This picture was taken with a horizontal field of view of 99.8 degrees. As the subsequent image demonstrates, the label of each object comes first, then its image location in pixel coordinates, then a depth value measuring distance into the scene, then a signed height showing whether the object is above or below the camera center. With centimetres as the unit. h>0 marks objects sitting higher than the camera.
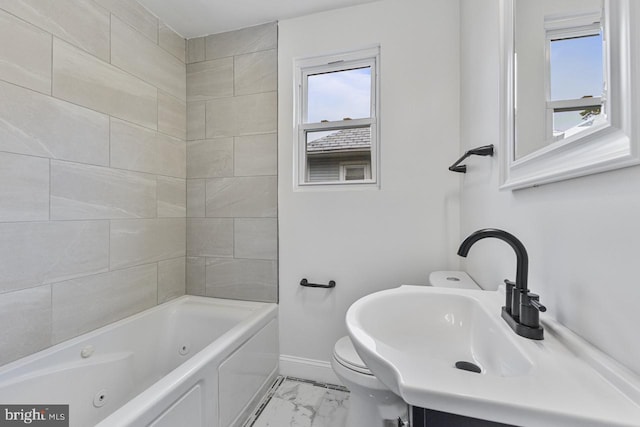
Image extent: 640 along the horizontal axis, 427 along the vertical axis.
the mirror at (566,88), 47 +30
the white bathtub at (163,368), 111 -79
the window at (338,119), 192 +72
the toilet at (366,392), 121 -81
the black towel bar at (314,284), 187 -48
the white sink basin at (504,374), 39 -28
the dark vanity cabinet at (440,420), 45 -37
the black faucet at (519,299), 62 -20
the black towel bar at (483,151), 110 +28
